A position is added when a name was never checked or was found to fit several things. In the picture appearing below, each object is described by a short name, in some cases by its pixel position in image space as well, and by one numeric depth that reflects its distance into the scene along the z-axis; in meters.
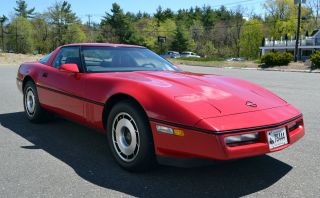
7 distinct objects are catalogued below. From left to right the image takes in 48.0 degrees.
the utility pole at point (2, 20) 73.76
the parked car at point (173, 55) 59.43
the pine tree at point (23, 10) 89.56
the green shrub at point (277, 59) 29.05
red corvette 2.98
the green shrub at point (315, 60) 25.65
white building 50.16
